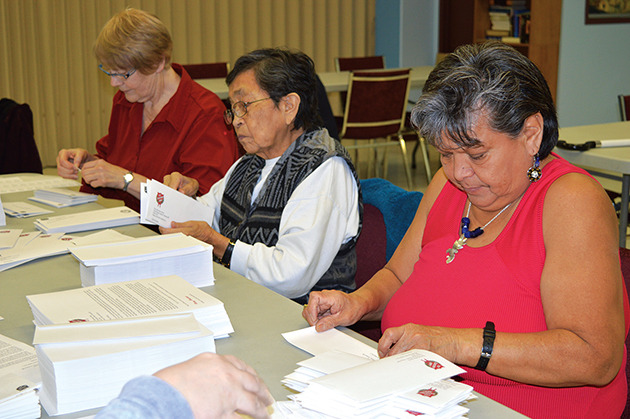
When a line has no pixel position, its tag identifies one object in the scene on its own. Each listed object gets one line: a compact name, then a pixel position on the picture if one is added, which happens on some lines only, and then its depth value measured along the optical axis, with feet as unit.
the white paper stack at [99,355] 3.49
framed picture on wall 22.00
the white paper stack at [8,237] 6.55
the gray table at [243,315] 4.01
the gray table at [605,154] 10.16
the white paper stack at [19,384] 3.46
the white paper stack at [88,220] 7.20
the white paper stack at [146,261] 5.28
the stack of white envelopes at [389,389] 3.21
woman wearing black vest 6.53
